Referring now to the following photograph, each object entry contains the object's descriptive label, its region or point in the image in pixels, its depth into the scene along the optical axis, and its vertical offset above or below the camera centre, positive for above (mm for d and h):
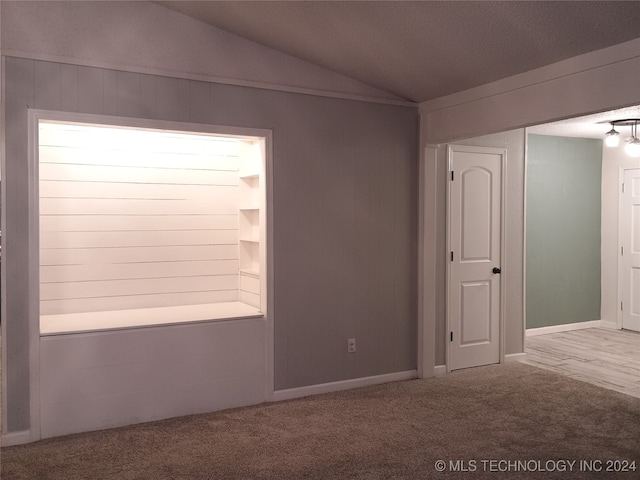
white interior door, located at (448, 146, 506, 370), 5297 -235
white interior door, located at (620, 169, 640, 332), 7059 -261
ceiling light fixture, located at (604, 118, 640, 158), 5818 +921
